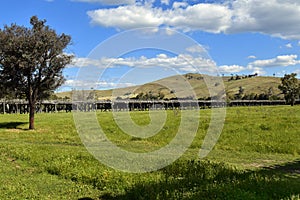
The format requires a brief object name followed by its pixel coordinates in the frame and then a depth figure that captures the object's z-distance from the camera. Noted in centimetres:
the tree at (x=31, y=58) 2734
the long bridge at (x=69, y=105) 4897
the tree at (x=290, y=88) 7889
